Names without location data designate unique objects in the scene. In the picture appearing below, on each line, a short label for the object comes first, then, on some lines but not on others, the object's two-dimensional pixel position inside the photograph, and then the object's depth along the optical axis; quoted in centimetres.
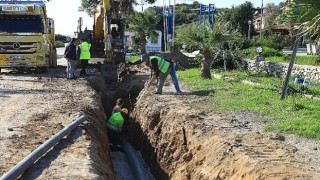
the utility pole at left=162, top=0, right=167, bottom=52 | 4678
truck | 2142
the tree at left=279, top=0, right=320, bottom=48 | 909
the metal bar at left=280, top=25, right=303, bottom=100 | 1300
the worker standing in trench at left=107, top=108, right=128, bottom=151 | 1434
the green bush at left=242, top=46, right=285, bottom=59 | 2569
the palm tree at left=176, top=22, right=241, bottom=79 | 1878
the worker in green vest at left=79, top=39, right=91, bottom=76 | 2041
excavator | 2255
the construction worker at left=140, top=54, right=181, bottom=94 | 1530
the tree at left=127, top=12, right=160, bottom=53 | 4238
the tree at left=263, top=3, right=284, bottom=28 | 5996
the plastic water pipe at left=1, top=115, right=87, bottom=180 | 680
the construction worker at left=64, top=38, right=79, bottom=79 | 1966
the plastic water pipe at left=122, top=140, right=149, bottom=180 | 1228
